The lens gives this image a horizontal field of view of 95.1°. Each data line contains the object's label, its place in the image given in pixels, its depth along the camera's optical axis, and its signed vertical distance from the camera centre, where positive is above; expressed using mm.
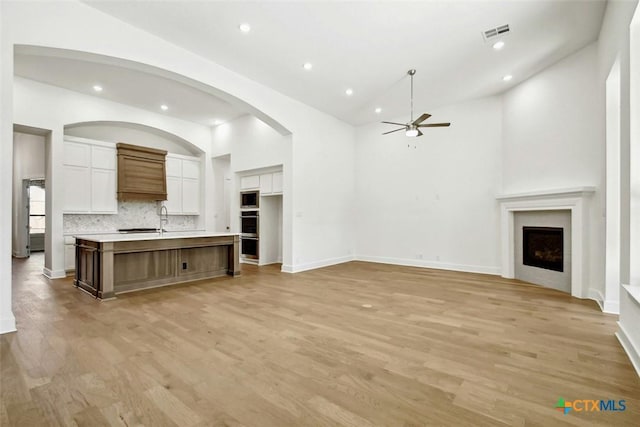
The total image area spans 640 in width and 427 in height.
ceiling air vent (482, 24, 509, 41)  3822 +2414
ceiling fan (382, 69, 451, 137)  4755 +1424
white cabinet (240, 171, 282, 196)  7020 +785
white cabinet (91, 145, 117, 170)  6625 +1315
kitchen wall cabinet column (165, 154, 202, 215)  7969 +813
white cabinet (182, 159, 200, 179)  8250 +1292
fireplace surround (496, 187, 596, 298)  4246 +70
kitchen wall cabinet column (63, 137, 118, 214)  6250 +835
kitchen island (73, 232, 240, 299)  4258 -786
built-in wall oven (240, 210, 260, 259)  7430 -486
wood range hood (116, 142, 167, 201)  6945 +1012
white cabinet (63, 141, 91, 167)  6211 +1311
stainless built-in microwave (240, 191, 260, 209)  7474 +376
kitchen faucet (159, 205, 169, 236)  7598 -57
